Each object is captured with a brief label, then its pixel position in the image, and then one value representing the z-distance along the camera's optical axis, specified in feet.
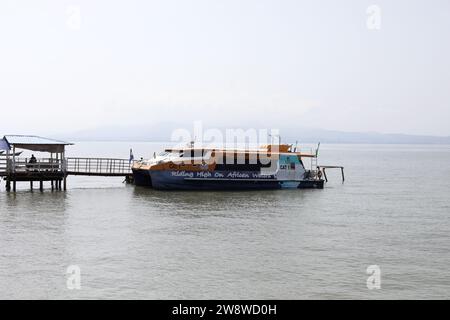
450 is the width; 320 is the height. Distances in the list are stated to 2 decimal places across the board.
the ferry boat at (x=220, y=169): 134.62
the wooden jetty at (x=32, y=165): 126.62
